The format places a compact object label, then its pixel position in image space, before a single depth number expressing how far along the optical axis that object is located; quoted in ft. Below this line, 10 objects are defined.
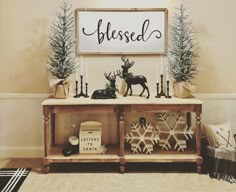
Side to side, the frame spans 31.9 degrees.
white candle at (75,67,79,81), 14.61
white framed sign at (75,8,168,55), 14.40
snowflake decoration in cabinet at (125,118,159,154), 13.67
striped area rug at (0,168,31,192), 11.91
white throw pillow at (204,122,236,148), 13.08
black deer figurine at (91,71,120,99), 13.44
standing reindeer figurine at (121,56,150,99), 13.67
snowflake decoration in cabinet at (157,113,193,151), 13.99
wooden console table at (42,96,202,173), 12.99
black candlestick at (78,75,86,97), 14.03
